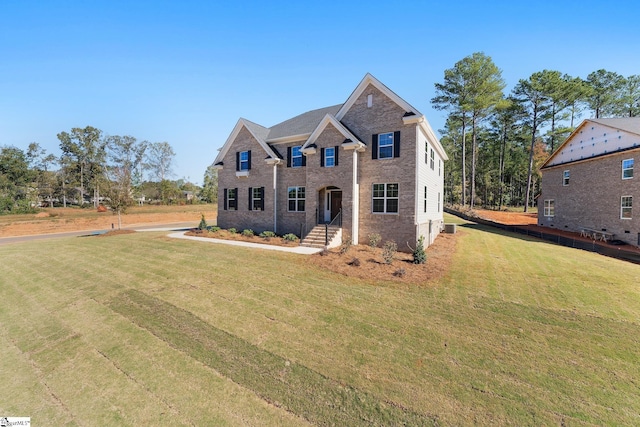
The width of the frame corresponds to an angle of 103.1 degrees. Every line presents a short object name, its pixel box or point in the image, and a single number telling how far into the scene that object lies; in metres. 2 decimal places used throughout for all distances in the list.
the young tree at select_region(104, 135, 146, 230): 22.59
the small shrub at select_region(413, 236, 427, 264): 10.88
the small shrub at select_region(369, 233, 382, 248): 13.31
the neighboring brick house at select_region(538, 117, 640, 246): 17.88
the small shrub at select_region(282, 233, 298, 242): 16.11
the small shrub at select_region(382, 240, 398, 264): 10.78
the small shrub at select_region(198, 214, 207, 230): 20.73
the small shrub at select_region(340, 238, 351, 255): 12.45
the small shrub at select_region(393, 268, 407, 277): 9.43
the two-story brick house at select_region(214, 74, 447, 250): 13.91
